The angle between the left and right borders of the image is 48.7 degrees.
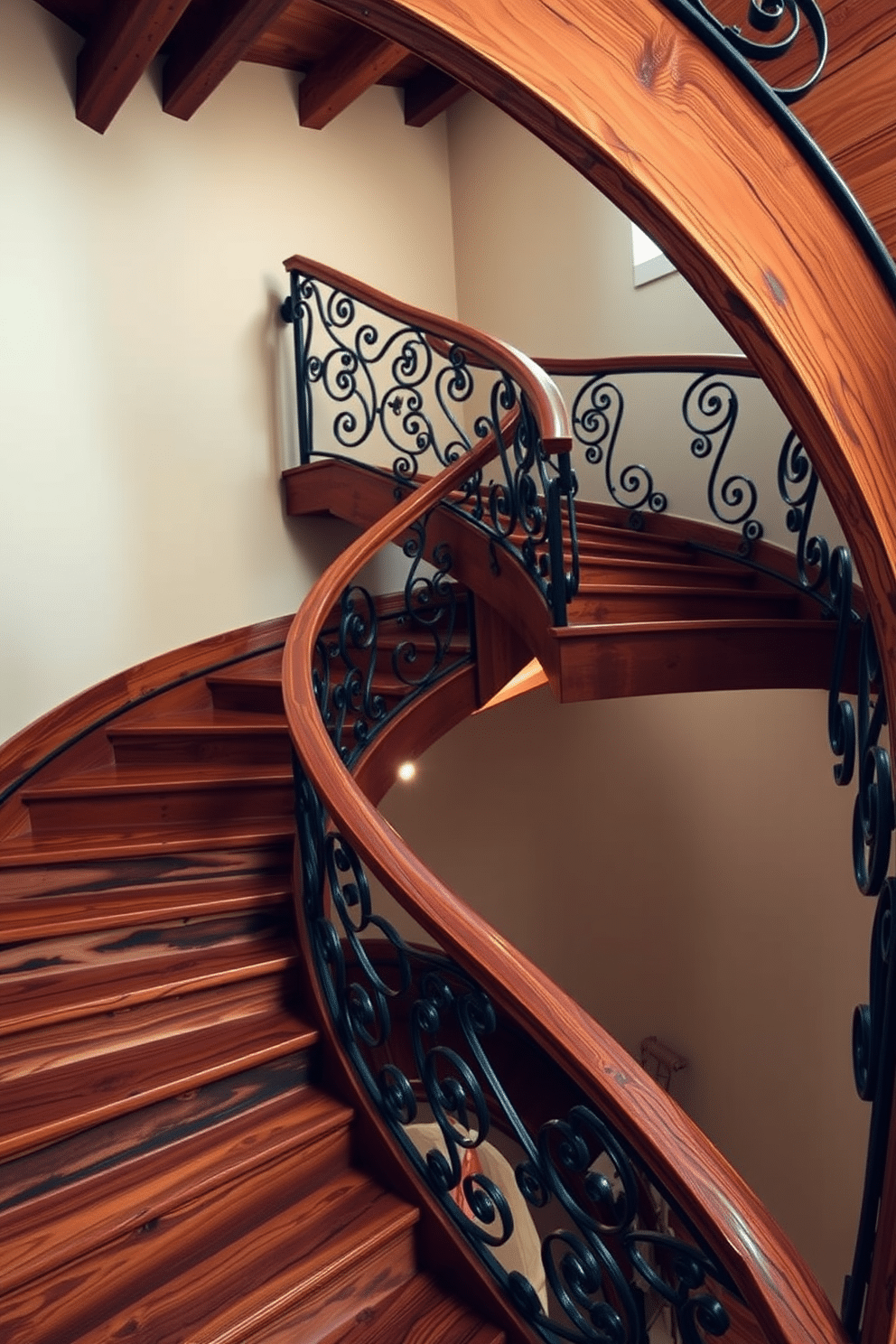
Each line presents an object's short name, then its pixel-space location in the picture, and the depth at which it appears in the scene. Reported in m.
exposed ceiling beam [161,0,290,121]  3.97
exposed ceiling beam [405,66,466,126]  5.64
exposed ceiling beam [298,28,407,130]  4.78
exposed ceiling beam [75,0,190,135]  3.79
